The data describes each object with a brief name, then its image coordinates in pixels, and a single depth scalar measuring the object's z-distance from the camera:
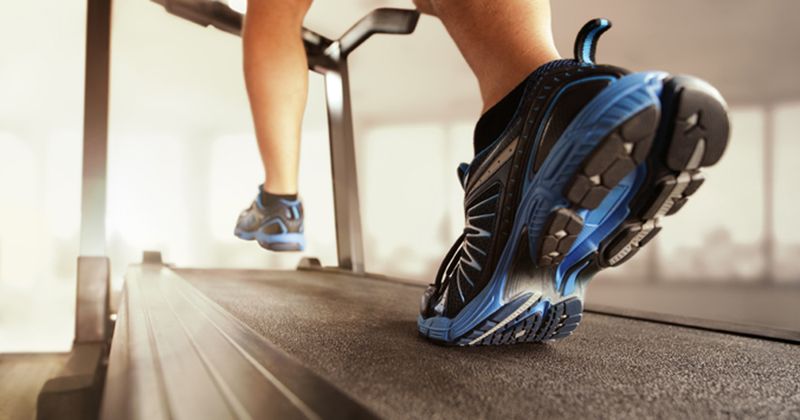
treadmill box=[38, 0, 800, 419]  0.40
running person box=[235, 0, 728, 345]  0.47
